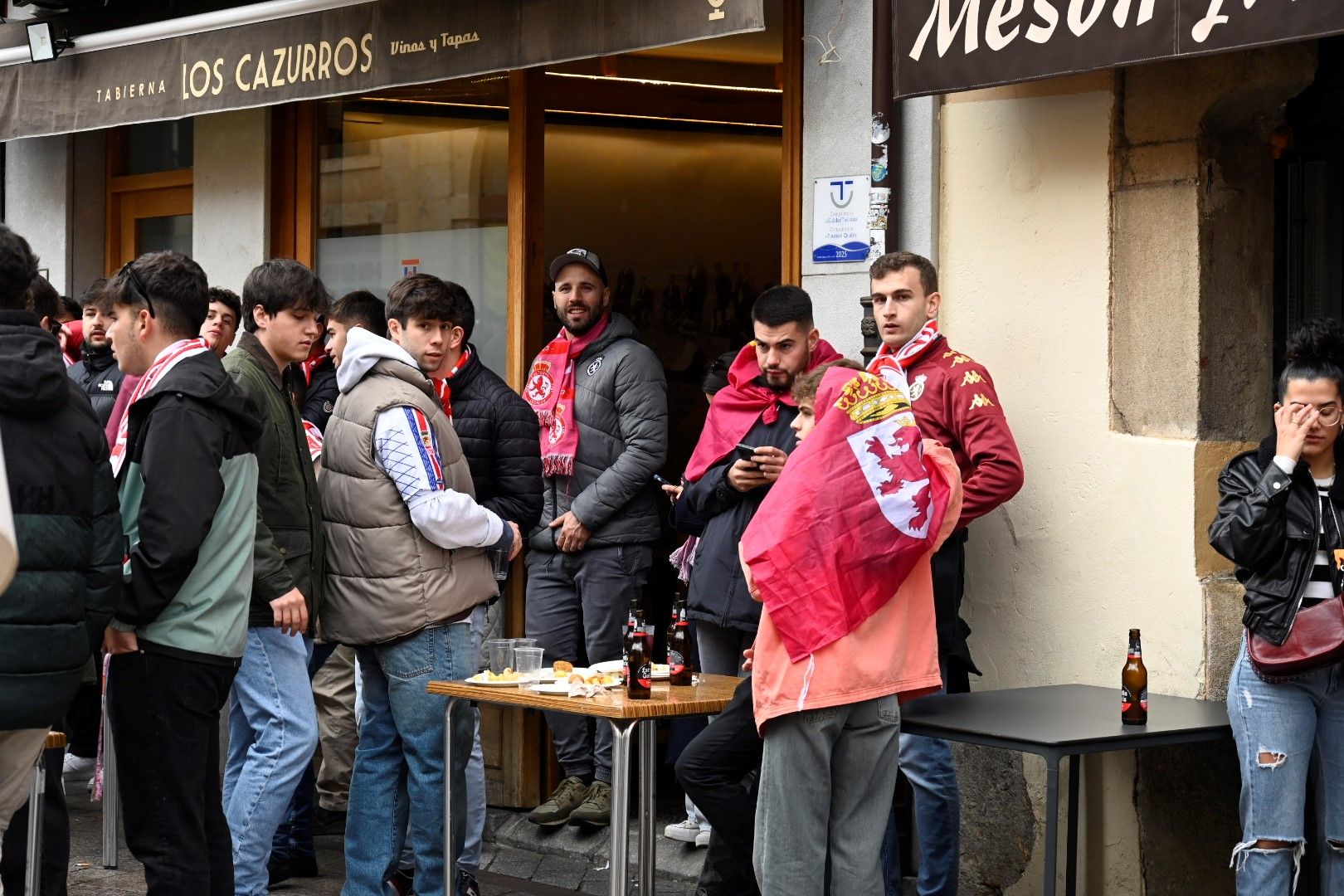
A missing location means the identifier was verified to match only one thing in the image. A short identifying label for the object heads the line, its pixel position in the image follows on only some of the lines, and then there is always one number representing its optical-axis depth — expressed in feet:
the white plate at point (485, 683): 17.78
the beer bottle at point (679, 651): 17.99
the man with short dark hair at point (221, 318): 25.11
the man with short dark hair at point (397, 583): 18.21
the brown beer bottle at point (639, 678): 17.12
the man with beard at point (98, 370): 25.20
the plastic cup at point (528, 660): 18.26
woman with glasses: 15.98
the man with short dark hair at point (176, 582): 15.30
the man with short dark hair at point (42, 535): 13.76
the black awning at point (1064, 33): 16.28
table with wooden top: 16.52
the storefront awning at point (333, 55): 21.77
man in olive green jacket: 18.10
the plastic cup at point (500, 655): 18.33
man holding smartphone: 19.54
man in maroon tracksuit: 18.53
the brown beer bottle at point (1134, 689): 16.37
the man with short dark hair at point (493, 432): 21.38
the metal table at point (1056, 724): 15.28
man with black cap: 23.32
